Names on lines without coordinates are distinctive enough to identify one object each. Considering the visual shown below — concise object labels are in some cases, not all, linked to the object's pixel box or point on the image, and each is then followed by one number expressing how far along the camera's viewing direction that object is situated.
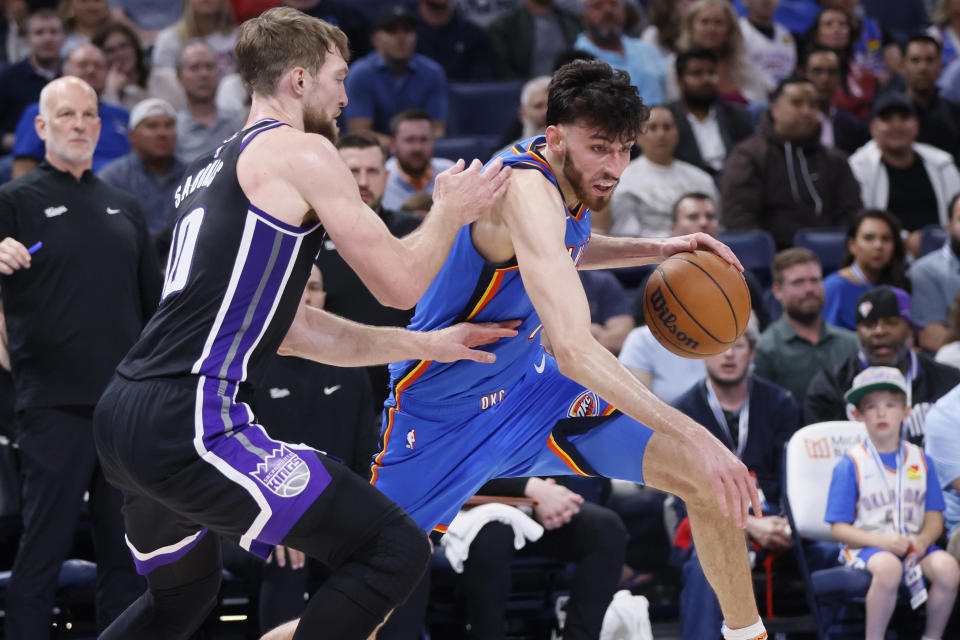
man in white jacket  19.75
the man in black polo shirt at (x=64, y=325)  11.06
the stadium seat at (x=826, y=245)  17.95
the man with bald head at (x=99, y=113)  16.95
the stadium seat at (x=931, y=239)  18.28
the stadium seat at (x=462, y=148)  19.30
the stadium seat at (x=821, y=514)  12.08
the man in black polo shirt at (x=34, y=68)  18.77
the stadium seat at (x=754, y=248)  17.34
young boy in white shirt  11.98
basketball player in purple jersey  6.76
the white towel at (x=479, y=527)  11.77
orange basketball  8.80
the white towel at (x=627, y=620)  11.76
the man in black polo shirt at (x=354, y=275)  13.00
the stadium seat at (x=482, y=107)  21.47
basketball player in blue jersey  7.74
